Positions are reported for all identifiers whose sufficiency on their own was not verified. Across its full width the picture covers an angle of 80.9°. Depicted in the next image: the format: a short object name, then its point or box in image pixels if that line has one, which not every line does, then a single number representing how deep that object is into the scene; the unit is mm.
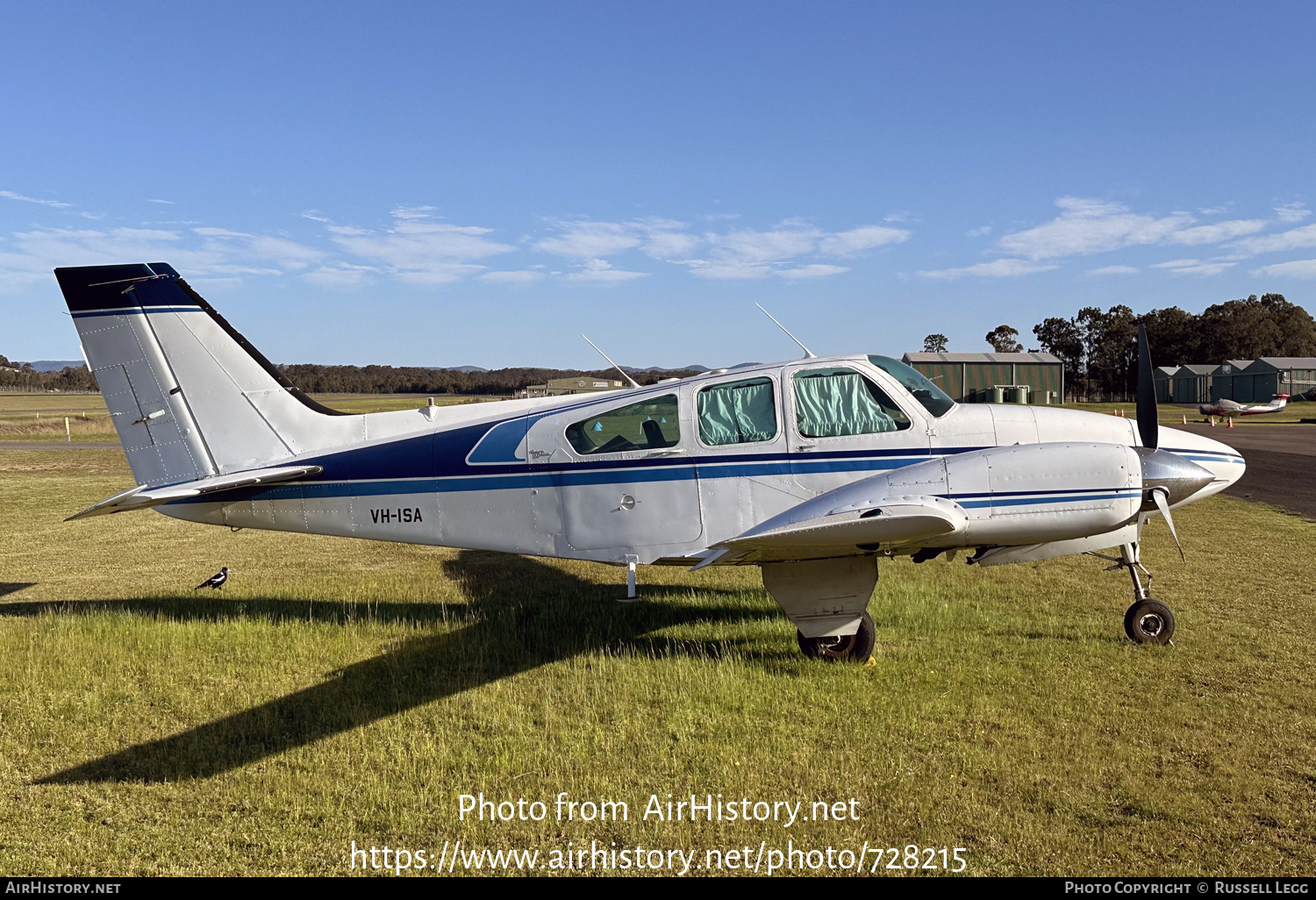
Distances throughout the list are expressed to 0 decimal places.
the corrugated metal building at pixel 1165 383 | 89688
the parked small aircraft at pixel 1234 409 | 51406
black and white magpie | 11047
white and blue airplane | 5957
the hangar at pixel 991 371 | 74375
